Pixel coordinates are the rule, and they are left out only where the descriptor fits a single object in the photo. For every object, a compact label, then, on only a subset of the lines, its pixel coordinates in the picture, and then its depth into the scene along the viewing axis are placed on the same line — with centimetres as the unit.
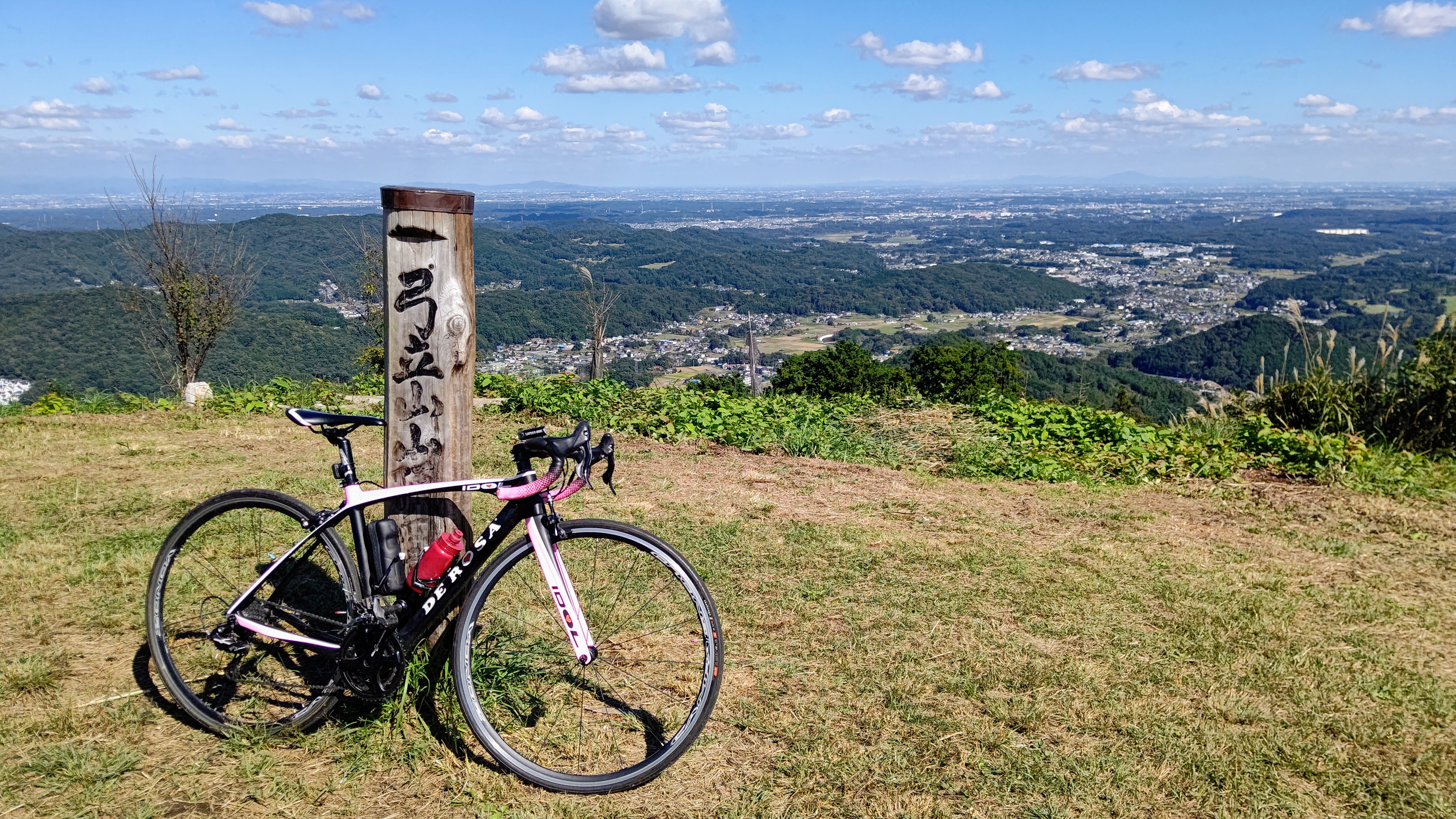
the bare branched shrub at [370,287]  2047
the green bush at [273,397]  959
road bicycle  279
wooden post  296
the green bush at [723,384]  1341
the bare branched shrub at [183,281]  1741
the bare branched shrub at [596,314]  2009
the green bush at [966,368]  1767
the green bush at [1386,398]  780
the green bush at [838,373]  1952
